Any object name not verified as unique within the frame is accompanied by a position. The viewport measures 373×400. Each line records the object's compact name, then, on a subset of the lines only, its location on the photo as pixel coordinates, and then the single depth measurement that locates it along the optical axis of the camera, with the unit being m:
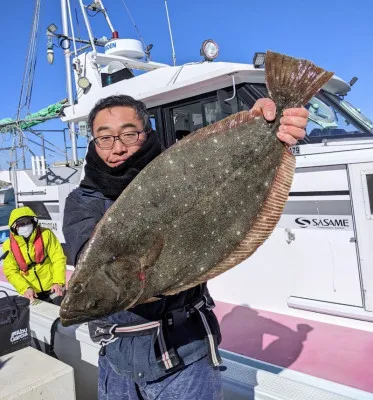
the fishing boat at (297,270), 3.29
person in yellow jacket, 4.86
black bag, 3.13
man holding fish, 1.78
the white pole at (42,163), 9.21
